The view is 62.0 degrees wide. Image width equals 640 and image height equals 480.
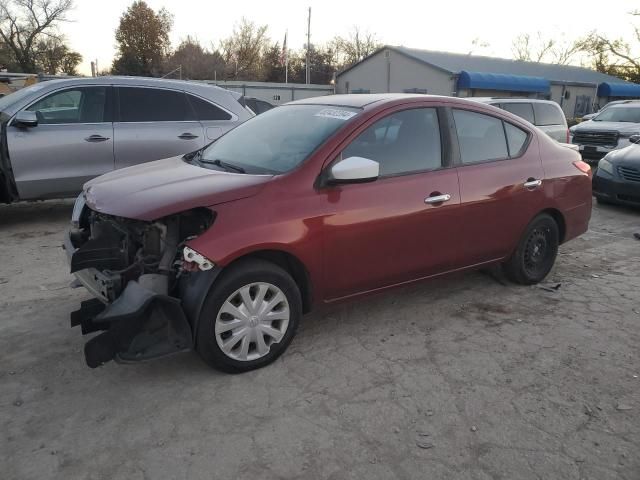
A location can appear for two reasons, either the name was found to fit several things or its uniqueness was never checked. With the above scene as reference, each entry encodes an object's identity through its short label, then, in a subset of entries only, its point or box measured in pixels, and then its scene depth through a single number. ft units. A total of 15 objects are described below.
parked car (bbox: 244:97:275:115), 36.91
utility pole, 165.58
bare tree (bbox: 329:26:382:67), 204.13
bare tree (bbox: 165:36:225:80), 168.00
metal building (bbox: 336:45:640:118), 100.42
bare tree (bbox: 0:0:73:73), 139.74
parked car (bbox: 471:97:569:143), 35.70
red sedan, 10.03
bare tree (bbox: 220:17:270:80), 193.36
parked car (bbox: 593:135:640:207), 27.58
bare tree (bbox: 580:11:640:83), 161.48
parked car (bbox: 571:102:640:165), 42.01
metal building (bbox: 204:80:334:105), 106.16
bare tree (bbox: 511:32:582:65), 188.14
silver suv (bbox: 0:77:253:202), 20.22
